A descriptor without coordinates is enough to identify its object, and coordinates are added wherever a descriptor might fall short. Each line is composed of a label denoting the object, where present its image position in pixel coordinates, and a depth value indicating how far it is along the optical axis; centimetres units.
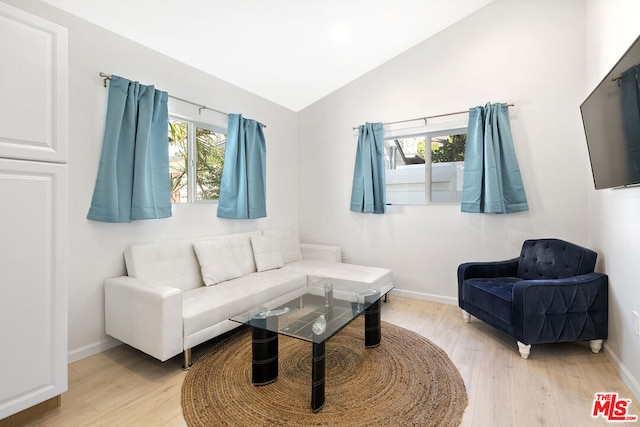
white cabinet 145
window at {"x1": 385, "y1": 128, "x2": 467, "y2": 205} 352
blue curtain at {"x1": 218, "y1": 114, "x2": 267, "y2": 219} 335
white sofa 202
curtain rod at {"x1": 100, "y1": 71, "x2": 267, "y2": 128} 288
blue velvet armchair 220
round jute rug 162
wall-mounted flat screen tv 164
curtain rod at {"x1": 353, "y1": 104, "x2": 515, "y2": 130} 332
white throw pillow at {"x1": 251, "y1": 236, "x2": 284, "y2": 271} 340
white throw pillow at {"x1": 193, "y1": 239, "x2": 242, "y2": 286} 282
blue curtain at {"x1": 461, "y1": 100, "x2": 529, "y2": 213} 304
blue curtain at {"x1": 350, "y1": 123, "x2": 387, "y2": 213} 373
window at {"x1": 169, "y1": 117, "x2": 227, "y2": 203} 302
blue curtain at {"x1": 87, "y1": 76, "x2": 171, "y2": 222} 233
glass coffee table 171
